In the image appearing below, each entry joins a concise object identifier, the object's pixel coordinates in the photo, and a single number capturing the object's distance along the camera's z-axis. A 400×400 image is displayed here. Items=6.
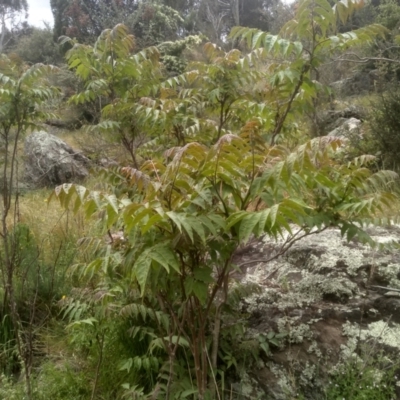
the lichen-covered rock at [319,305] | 2.27
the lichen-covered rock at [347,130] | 6.85
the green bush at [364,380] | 2.07
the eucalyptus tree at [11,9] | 28.58
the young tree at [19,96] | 2.95
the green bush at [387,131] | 5.92
